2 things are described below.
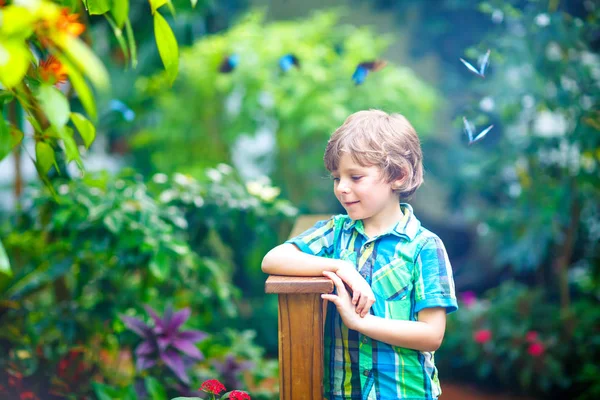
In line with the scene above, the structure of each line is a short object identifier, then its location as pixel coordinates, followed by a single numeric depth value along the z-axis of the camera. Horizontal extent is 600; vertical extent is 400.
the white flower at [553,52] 3.13
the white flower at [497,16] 2.62
